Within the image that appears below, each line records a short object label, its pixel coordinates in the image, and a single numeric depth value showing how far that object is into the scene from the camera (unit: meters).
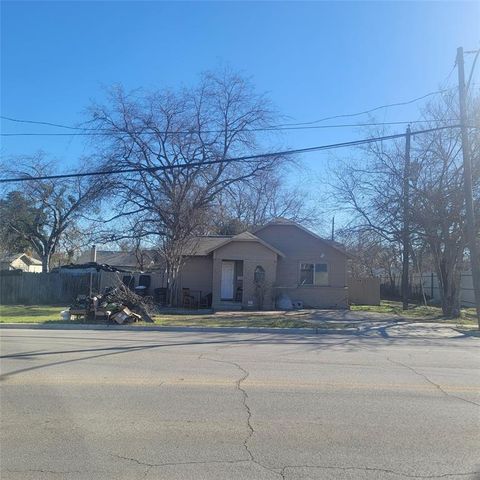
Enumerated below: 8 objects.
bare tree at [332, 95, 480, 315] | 24.00
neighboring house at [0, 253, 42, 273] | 62.39
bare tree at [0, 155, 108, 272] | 43.50
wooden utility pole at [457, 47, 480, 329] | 19.39
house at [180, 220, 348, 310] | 28.75
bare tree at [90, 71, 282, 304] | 27.48
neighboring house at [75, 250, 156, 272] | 36.72
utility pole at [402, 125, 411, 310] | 24.89
